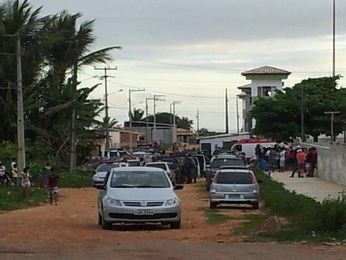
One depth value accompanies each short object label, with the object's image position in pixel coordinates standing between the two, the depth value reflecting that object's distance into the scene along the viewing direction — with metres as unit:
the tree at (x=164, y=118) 190.25
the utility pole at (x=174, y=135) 140.38
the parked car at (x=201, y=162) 59.78
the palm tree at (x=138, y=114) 175.54
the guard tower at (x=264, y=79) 110.94
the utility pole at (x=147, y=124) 149.68
